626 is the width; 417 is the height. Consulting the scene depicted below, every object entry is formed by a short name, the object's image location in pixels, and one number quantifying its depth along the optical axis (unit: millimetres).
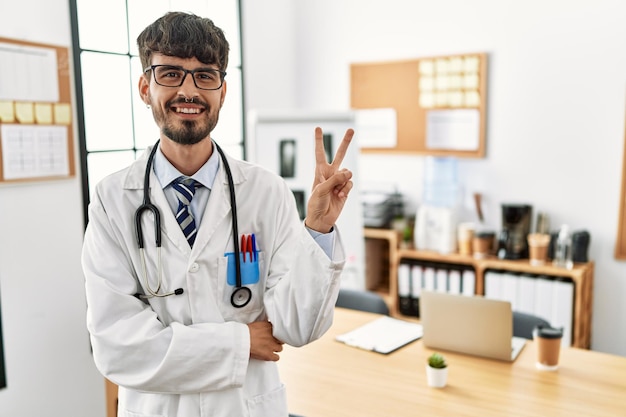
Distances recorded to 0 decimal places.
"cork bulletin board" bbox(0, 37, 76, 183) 2531
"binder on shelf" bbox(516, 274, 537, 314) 3465
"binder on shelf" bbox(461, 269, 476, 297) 3676
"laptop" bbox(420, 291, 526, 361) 2072
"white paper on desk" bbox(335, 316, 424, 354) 2295
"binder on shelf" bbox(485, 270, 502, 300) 3574
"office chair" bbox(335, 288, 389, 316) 2857
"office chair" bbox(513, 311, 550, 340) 2473
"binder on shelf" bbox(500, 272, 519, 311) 3512
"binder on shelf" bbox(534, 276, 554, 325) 3406
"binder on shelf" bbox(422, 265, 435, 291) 3805
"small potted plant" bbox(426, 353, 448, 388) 1914
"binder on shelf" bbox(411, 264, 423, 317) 3861
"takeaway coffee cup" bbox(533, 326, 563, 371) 2029
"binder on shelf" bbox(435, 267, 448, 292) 3764
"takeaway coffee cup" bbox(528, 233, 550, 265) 3488
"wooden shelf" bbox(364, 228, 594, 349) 3359
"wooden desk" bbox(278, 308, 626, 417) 1781
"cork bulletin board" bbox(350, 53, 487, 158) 3852
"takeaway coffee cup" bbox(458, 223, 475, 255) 3768
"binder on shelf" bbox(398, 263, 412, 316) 3912
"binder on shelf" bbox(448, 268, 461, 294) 3723
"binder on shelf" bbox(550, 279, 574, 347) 3354
